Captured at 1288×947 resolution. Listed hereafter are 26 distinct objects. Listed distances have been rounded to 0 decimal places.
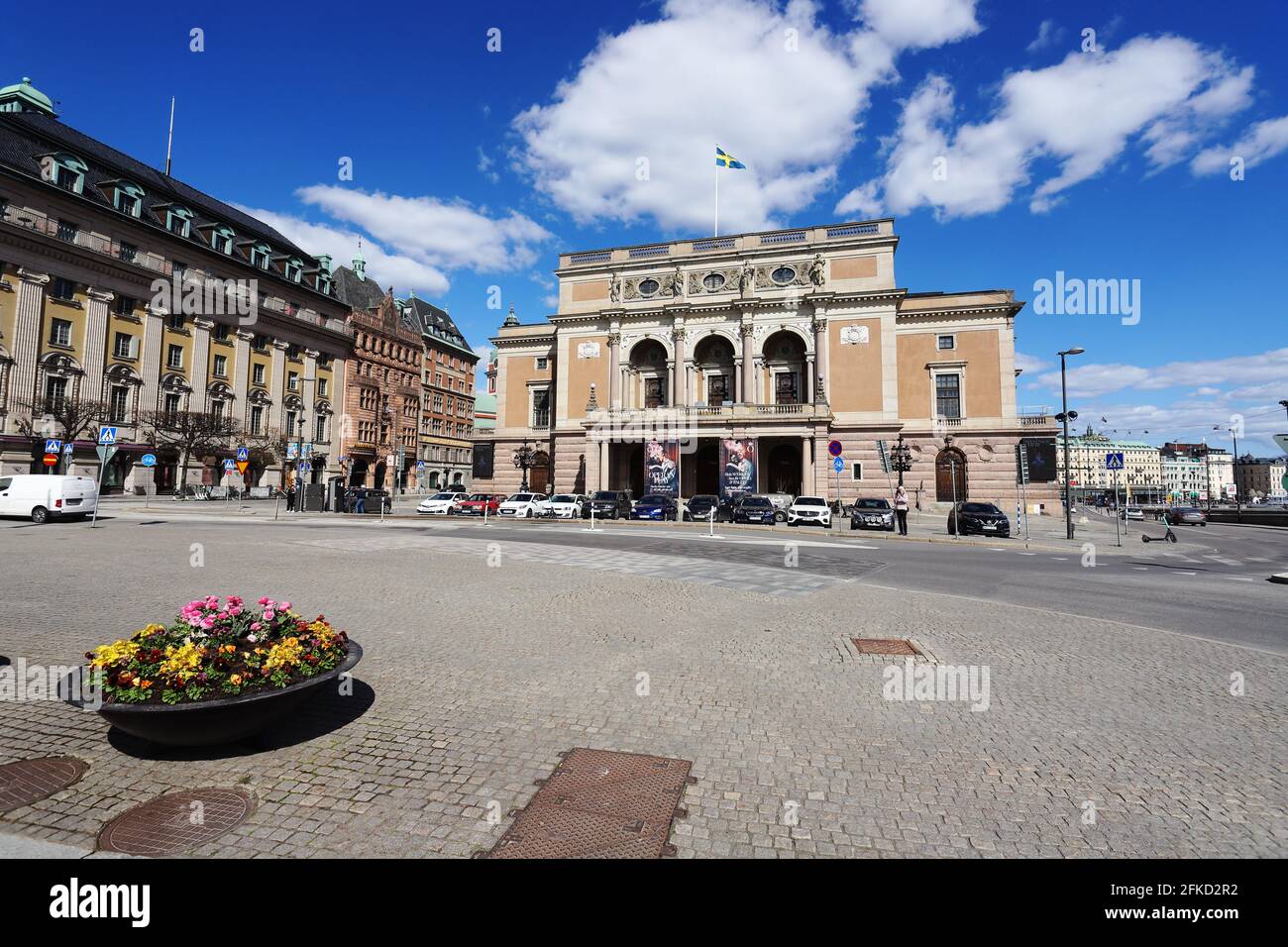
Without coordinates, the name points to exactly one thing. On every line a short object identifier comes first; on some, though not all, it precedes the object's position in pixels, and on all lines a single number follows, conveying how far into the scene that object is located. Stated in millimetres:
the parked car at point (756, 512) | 34000
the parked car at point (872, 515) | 30625
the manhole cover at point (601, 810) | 3209
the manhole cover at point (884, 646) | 7301
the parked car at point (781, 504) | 34972
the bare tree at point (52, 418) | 39625
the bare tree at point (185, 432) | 47094
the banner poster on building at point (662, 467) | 42844
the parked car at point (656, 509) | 35875
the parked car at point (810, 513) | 32562
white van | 23734
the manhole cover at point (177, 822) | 3193
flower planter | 3777
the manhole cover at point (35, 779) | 3645
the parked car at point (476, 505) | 38500
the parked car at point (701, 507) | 36156
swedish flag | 40594
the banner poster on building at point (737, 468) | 41438
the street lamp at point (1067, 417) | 29203
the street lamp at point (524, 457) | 48344
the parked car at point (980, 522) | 27797
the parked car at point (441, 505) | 38094
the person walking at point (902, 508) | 27000
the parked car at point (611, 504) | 37344
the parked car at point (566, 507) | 37250
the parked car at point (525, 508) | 38062
